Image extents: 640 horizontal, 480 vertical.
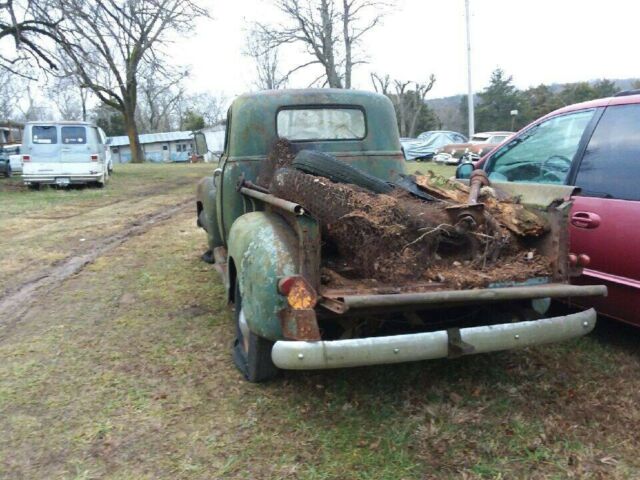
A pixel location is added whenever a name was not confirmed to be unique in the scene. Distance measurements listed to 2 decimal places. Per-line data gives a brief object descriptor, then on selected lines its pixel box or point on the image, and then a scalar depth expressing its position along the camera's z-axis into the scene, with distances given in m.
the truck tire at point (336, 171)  3.58
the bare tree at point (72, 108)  55.75
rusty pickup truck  2.69
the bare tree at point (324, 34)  33.50
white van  14.62
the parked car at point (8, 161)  19.34
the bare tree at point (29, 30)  16.44
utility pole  27.20
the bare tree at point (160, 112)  69.06
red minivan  3.45
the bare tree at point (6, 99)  58.00
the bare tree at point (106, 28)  16.02
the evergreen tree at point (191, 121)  61.16
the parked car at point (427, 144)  29.55
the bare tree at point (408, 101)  56.81
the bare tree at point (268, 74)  49.32
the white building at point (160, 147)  61.12
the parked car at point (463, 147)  23.54
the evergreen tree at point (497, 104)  55.69
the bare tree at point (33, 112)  67.94
